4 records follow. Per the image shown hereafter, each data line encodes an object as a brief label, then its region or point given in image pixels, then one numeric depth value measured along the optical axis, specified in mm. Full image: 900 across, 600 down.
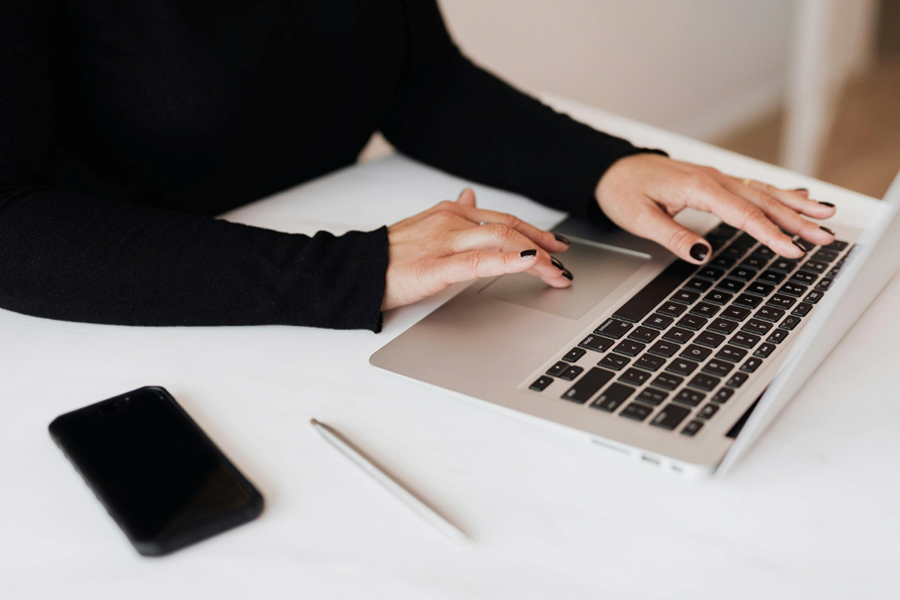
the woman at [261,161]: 661
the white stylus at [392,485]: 451
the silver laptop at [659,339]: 485
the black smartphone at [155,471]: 455
